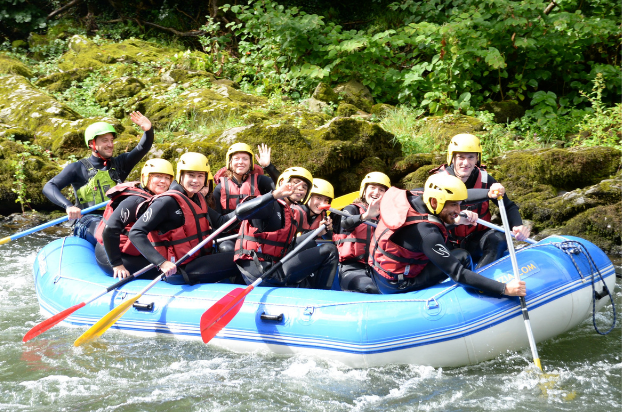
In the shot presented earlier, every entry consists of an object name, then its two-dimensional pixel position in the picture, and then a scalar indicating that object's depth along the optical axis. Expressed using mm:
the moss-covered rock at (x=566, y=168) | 7562
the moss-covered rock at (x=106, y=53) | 11922
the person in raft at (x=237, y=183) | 5406
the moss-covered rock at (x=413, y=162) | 8016
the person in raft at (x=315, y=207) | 4980
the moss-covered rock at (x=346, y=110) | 9211
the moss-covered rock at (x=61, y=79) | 11297
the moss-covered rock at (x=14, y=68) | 11266
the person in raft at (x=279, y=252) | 4453
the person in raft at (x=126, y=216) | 4457
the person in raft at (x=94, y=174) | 5406
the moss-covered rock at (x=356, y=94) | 9953
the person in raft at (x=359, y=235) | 4637
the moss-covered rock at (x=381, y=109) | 9723
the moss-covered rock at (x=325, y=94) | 9742
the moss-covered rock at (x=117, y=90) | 10555
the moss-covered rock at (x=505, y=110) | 9844
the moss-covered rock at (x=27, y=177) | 8477
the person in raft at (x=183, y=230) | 4297
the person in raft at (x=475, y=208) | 4625
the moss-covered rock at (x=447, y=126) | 8664
